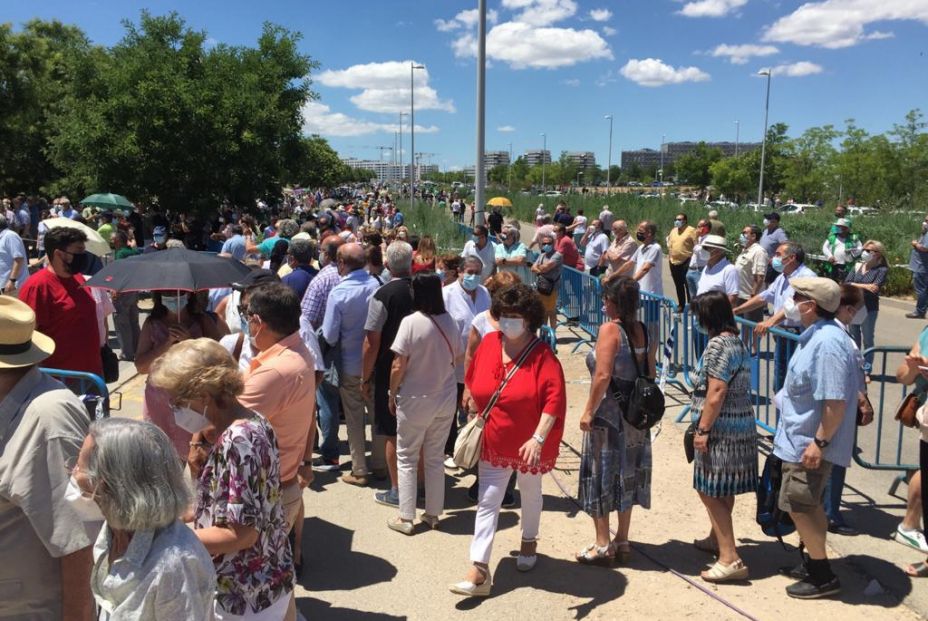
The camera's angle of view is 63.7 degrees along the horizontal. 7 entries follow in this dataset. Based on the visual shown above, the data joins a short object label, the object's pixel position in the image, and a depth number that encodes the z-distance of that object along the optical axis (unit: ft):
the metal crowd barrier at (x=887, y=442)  18.76
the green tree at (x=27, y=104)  94.53
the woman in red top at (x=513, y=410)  13.70
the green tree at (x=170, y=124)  58.49
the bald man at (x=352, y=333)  18.84
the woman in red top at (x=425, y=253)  26.66
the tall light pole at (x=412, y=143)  125.78
